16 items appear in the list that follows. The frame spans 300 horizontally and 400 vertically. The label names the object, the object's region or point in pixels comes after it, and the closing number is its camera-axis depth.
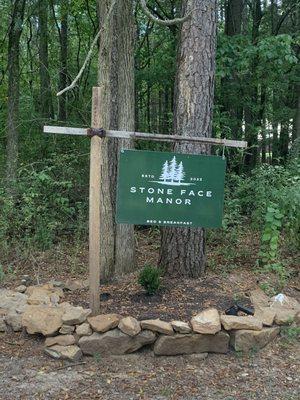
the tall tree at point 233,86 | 11.56
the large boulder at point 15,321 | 4.88
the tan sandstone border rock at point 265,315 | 4.79
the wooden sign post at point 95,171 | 4.64
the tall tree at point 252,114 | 11.38
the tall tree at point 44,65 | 11.29
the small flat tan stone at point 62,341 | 4.47
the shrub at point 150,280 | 5.20
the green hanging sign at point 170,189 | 4.88
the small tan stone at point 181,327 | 4.43
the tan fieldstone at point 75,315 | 4.52
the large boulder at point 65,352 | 4.32
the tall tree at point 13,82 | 9.67
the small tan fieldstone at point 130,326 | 4.39
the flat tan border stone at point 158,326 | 4.43
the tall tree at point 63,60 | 11.30
